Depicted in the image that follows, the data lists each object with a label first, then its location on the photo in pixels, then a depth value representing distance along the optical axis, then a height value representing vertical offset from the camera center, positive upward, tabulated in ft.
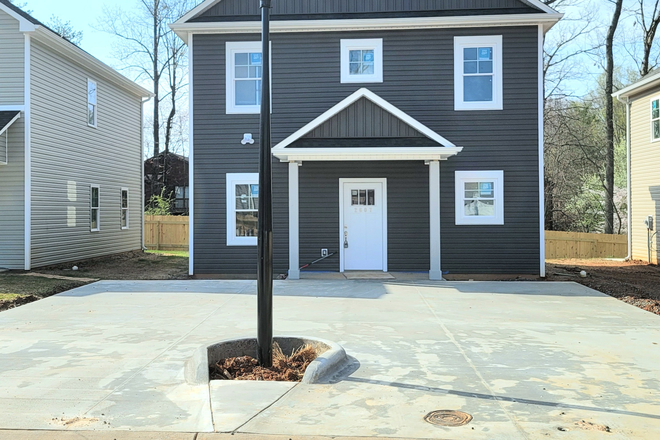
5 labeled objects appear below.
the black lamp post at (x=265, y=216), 19.72 +0.33
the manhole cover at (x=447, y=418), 14.65 -4.95
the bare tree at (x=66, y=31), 107.34 +36.21
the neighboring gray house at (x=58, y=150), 48.80 +7.28
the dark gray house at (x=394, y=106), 45.83 +7.81
